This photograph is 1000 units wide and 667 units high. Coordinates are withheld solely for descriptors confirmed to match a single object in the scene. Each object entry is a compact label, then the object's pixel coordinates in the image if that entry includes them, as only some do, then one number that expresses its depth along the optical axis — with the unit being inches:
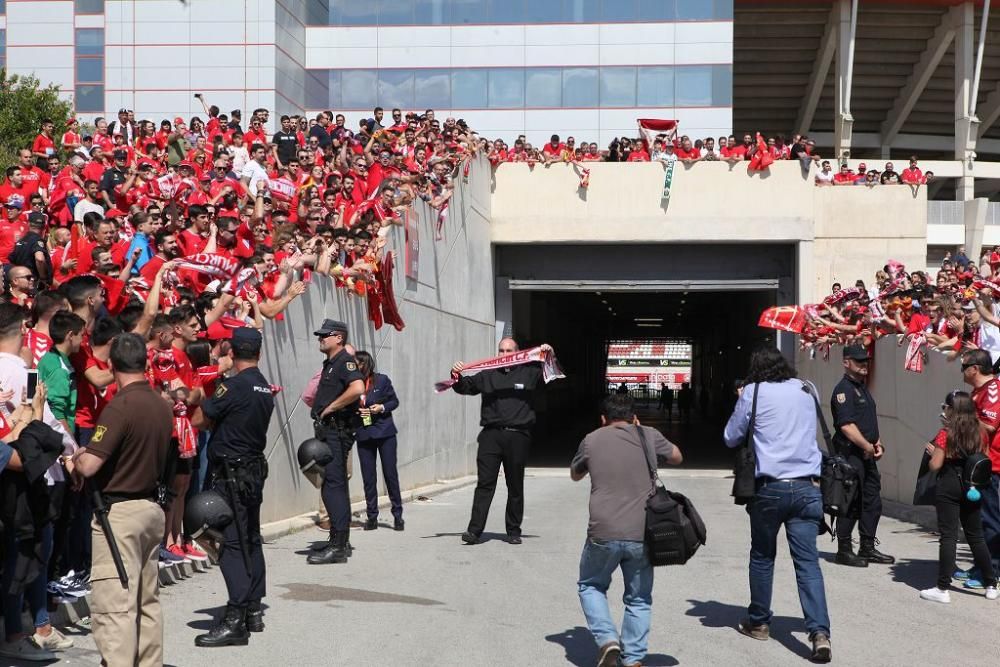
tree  1038.4
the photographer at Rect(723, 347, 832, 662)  286.0
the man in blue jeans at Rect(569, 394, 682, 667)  259.4
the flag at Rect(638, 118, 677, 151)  1198.4
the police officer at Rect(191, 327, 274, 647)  281.3
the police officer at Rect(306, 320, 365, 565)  392.2
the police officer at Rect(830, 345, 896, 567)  420.8
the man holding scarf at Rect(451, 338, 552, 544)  447.8
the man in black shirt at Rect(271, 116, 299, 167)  748.6
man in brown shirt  221.1
